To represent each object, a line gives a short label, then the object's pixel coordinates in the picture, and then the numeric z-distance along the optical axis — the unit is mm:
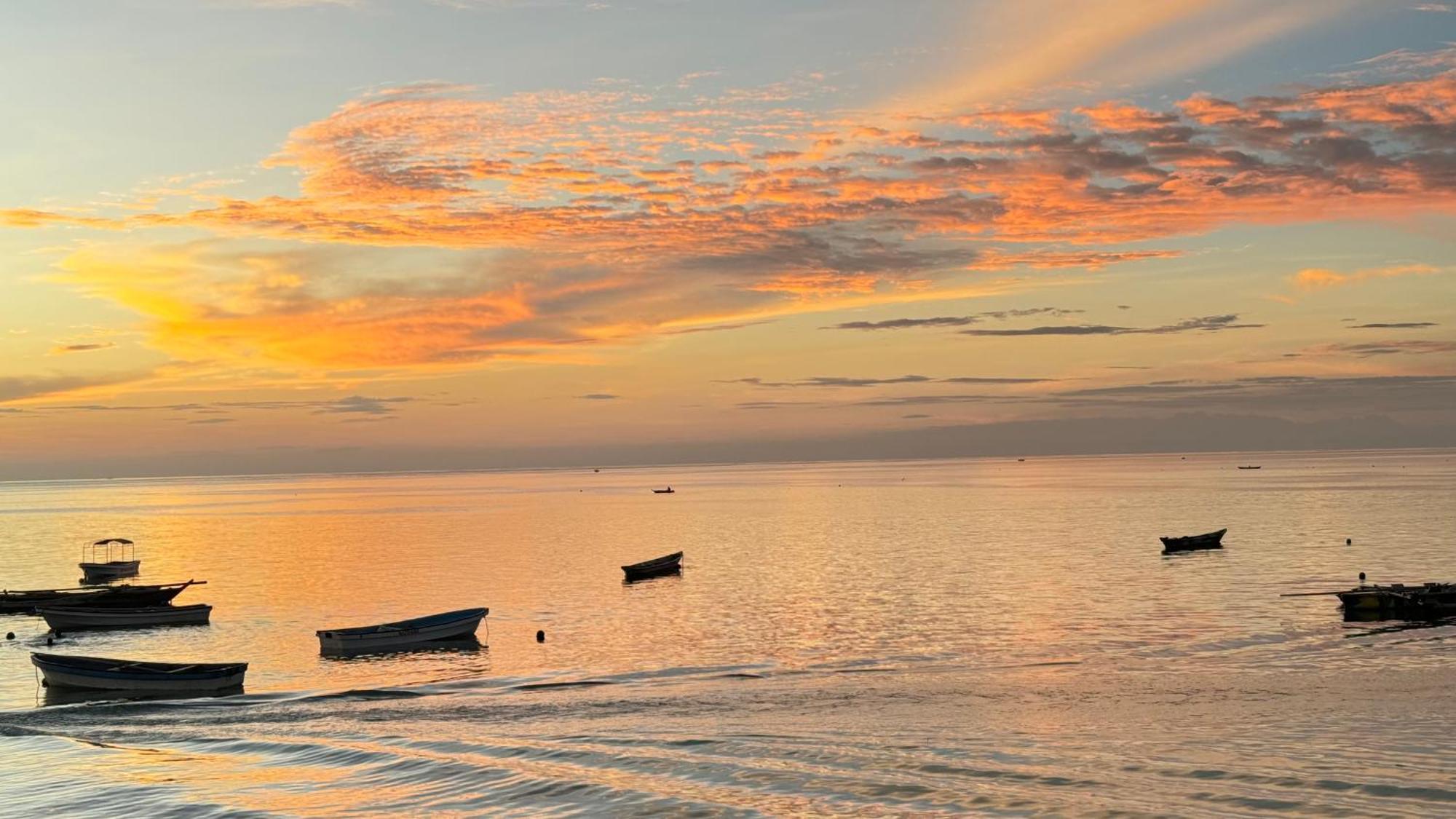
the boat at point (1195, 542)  104875
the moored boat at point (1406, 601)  59656
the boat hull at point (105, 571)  108000
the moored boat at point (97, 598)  79500
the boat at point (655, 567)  93438
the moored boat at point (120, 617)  72625
